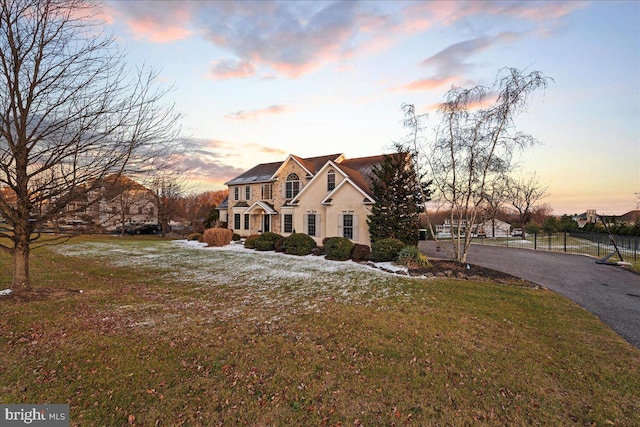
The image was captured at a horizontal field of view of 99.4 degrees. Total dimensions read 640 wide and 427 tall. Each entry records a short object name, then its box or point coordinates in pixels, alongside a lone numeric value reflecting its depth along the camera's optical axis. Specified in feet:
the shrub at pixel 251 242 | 70.44
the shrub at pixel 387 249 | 48.37
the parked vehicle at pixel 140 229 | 121.39
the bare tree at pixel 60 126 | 20.99
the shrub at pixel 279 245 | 64.00
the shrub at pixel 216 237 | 75.56
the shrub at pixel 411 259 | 43.72
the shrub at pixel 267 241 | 65.87
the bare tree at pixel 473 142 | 41.93
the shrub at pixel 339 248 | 52.31
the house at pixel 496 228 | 141.12
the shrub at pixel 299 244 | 59.06
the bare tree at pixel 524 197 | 115.85
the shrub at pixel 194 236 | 89.86
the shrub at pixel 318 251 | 60.16
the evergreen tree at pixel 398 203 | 54.19
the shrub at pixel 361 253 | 51.41
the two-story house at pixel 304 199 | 62.90
